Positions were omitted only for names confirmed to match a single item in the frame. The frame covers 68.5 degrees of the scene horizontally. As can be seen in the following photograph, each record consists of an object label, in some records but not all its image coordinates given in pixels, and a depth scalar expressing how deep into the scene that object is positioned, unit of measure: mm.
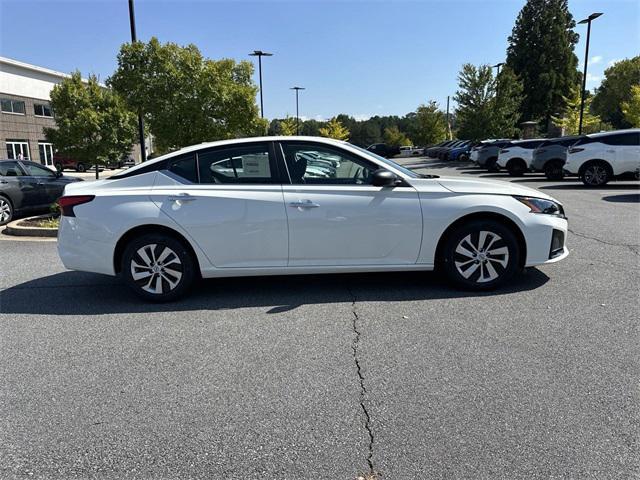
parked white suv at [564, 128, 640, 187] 13586
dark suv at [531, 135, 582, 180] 17156
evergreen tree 47188
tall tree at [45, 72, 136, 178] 11816
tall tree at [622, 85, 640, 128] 34719
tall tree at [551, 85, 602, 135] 38053
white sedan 4543
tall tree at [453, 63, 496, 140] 33312
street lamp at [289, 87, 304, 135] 53906
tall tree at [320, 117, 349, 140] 55922
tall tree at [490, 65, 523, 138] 33188
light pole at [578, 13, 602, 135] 27025
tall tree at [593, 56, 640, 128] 69750
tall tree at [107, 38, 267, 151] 12812
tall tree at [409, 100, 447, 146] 58500
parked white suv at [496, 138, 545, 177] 19766
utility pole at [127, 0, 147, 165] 12398
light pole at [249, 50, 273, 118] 33344
